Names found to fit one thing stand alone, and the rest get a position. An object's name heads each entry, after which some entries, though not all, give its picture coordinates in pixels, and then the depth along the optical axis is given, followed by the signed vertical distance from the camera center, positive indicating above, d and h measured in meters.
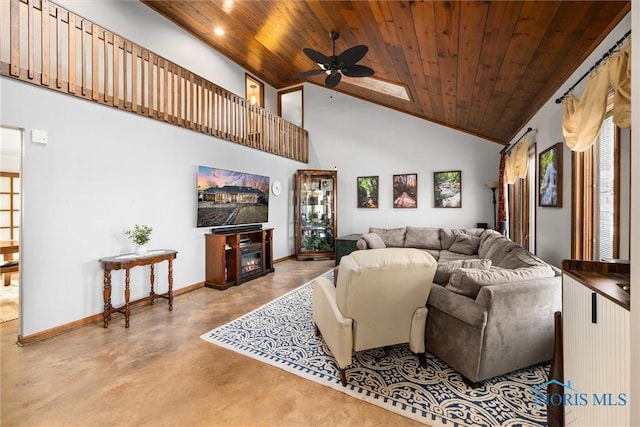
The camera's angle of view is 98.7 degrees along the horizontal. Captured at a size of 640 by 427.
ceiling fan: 3.39 +1.98
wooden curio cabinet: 6.82 -0.02
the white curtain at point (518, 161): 3.93 +0.80
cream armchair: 1.91 -0.67
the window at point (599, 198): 1.98 +0.12
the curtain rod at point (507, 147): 4.51 +1.22
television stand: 4.48 -0.79
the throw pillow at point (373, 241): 5.30 -0.56
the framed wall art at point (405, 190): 6.56 +0.53
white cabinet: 0.99 -0.61
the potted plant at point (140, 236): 3.39 -0.30
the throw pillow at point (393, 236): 5.80 -0.51
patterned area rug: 1.77 -1.29
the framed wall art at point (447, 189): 6.22 +0.53
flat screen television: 4.54 +0.27
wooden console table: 3.06 -0.62
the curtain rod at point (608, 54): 1.72 +1.09
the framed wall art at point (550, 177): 2.94 +0.41
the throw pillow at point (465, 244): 4.98 -0.60
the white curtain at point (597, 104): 1.64 +0.78
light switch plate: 2.66 +0.75
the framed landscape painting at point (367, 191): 6.90 +0.53
